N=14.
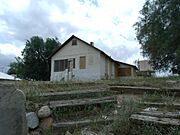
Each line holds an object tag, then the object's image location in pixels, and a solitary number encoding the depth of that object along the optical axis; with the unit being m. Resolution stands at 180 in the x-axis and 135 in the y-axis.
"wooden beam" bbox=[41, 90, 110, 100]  2.99
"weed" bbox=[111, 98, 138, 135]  2.16
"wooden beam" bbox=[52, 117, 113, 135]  2.44
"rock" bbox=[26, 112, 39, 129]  2.41
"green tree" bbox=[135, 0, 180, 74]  9.98
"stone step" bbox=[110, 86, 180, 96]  3.15
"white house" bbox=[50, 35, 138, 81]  14.54
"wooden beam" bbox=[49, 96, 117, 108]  2.74
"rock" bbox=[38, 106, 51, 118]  2.52
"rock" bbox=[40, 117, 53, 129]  2.47
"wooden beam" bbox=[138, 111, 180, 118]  2.17
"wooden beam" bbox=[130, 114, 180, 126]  2.05
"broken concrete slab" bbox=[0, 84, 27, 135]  1.99
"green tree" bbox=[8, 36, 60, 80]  18.79
